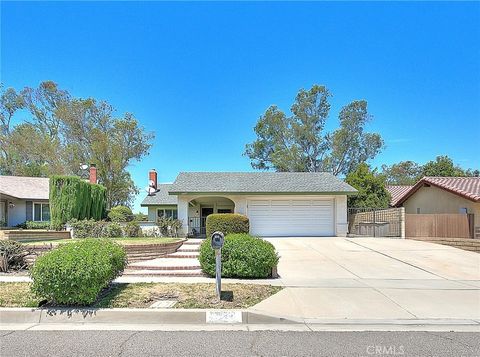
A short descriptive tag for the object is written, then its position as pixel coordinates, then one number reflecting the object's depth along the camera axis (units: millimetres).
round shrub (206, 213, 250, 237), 18078
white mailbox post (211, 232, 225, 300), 7508
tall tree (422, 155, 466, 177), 45344
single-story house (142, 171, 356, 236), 21750
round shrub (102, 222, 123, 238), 18850
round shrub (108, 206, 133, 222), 23719
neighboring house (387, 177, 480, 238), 20562
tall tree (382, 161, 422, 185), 60156
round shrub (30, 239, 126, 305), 6527
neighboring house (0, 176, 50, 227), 27112
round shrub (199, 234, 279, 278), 9625
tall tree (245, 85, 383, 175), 40562
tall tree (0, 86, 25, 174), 42781
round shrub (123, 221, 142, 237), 19219
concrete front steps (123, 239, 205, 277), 10664
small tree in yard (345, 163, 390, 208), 28666
